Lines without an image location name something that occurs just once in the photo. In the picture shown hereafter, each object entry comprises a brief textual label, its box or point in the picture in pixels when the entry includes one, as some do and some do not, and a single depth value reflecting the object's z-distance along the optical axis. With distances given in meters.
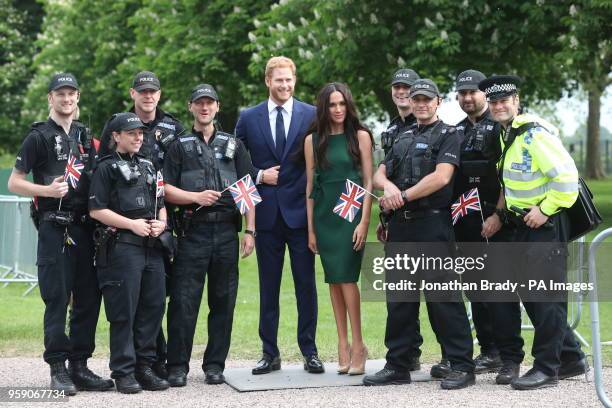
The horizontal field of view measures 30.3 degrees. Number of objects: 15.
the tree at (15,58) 47.88
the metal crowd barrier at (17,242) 16.28
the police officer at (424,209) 8.33
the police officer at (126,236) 8.25
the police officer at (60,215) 8.27
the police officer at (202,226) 8.69
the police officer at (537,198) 8.06
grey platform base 8.57
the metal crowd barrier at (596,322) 7.27
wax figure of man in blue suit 9.12
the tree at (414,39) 21.66
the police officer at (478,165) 8.60
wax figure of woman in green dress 8.83
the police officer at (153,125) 8.74
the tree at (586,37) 19.88
